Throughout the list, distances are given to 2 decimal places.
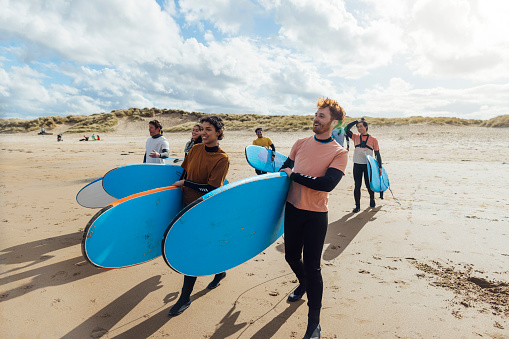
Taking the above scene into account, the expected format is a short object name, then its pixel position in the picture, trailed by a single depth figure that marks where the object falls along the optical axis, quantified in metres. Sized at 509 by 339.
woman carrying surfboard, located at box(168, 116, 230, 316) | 2.61
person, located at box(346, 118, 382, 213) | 5.35
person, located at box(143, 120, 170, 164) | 4.56
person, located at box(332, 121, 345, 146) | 7.50
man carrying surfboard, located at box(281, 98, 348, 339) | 2.21
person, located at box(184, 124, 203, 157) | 4.10
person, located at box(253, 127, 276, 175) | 7.14
